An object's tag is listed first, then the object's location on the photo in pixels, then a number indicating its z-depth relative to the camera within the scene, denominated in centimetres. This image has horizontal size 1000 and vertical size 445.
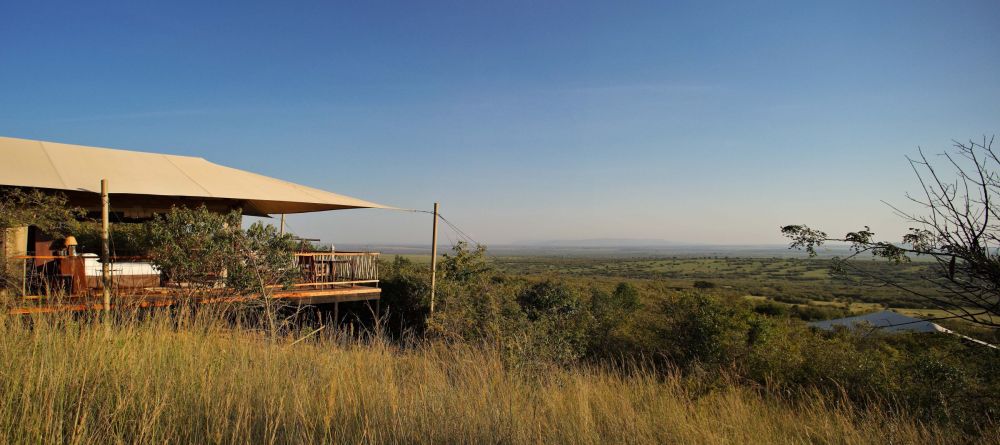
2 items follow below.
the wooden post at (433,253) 1288
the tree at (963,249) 295
